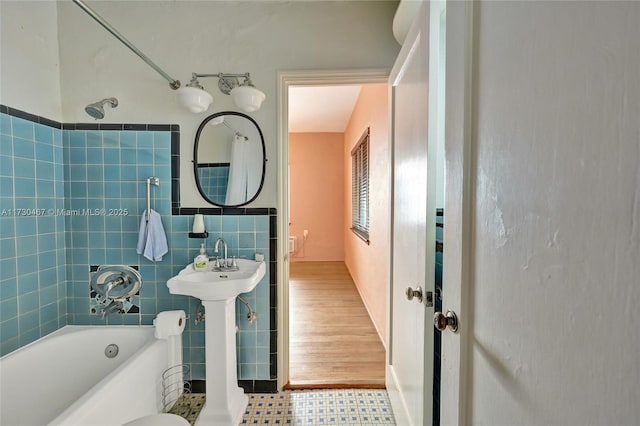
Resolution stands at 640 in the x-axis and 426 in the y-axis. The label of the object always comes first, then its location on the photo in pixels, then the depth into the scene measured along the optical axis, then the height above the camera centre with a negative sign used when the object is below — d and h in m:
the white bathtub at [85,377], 1.27 -0.92
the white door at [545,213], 0.35 -0.01
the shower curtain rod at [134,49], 1.26 +0.84
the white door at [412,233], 1.07 -0.13
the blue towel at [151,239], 1.85 -0.22
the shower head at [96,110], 1.67 +0.55
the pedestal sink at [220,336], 1.58 -0.78
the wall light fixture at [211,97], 1.75 +0.67
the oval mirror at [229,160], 1.95 +0.30
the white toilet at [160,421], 1.21 -0.92
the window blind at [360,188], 3.69 +0.24
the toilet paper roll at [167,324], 1.79 -0.75
